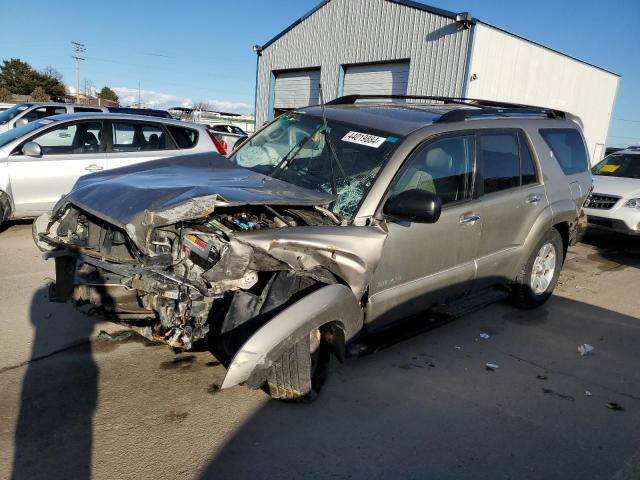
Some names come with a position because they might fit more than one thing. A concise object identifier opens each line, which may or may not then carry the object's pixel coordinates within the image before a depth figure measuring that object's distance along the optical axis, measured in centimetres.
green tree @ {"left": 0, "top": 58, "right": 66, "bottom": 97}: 5119
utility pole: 6387
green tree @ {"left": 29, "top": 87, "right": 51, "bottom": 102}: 4574
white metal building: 1403
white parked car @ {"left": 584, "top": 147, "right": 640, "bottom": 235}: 787
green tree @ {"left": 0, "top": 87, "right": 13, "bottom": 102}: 4297
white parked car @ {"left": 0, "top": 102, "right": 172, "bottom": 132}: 1116
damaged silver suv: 271
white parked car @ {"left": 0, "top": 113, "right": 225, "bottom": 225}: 641
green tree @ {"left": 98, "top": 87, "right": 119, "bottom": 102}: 6957
